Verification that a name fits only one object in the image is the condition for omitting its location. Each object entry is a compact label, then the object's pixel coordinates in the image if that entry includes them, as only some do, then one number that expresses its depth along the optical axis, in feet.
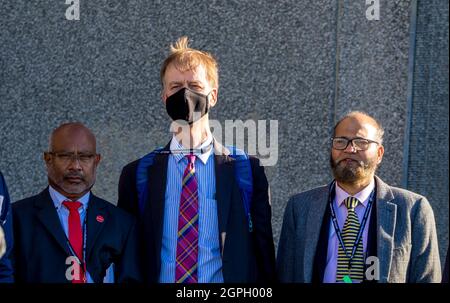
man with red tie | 26.37
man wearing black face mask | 26.96
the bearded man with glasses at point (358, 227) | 27.30
